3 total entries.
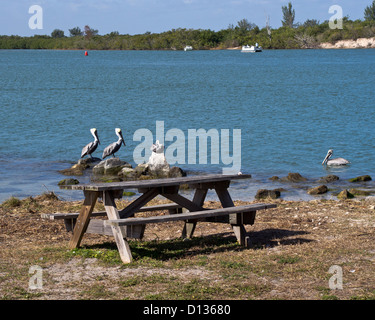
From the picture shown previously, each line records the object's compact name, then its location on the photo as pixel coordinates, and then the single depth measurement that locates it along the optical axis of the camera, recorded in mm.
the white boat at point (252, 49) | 144700
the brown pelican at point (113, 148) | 19781
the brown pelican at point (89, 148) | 20047
